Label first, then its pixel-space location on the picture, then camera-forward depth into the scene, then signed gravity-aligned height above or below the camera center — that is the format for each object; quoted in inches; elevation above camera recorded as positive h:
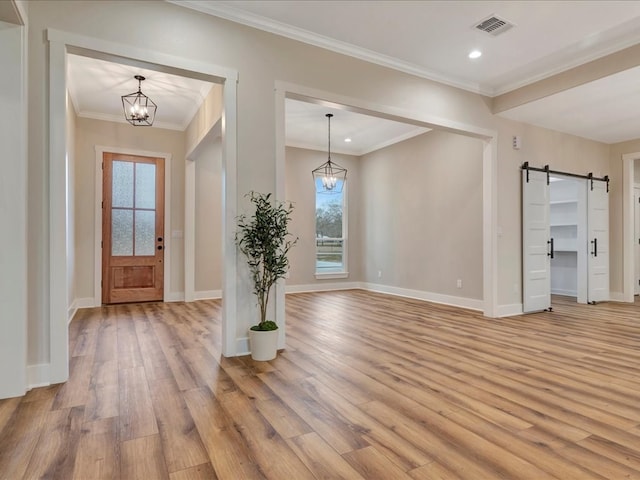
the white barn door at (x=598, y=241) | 255.0 -0.2
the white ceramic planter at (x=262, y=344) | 125.0 -35.8
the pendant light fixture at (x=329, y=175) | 299.6 +58.6
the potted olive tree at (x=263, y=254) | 126.1 -4.6
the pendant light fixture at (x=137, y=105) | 187.6 +77.2
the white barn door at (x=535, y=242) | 215.9 -0.7
